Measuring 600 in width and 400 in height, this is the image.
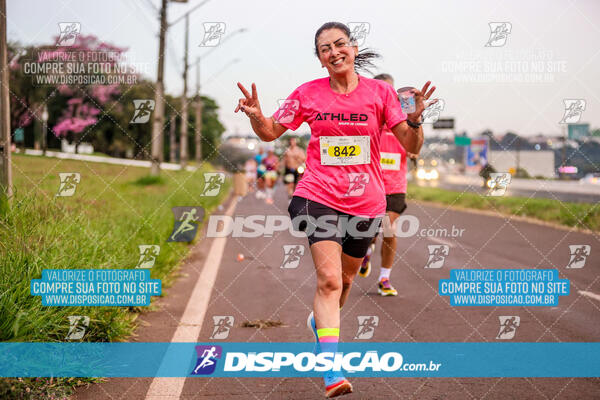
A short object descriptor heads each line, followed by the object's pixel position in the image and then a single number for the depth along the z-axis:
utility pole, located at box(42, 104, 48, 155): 11.21
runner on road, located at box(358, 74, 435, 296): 6.45
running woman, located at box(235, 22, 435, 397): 3.67
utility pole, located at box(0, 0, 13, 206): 6.07
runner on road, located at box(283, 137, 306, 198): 15.90
